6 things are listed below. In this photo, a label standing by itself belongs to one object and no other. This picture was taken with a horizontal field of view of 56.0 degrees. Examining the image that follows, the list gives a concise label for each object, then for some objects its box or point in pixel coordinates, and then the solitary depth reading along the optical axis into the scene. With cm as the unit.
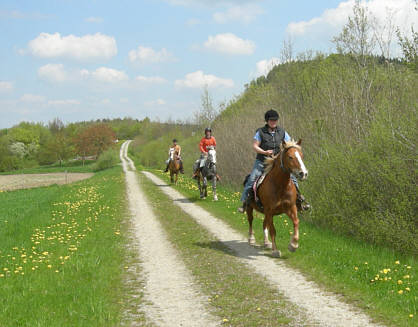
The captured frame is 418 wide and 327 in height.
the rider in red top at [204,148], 1669
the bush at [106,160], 6744
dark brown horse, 2378
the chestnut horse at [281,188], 747
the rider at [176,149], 2370
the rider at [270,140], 851
